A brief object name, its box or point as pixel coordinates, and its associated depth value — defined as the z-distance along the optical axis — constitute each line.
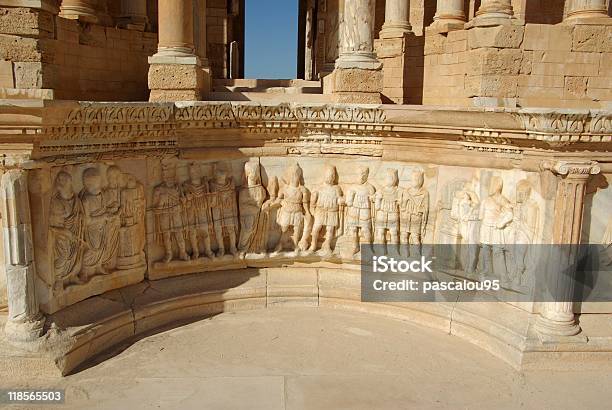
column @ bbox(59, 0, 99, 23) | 9.34
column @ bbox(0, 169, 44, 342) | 5.05
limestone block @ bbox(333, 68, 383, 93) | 7.73
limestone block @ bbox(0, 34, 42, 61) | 6.79
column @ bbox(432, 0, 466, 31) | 11.11
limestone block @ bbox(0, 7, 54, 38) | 6.79
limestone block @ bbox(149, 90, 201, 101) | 7.59
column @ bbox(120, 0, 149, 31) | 10.93
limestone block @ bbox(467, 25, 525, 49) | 8.06
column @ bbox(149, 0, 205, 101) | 7.54
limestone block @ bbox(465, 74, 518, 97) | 8.21
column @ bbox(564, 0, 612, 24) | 8.09
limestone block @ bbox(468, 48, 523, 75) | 8.13
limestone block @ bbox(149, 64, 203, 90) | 7.54
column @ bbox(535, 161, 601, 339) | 5.49
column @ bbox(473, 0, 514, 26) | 8.27
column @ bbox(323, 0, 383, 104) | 7.73
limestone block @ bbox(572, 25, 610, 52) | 7.93
